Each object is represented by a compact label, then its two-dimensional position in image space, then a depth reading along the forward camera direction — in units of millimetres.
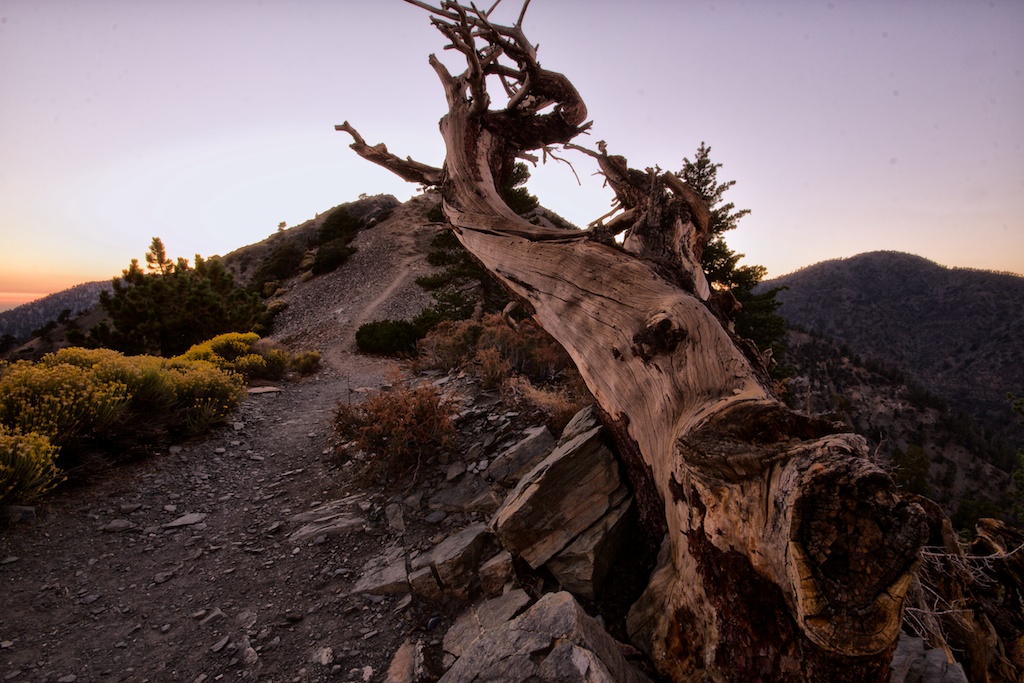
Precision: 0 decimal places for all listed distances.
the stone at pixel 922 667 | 2064
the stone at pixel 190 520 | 4859
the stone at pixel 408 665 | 2923
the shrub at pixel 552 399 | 5090
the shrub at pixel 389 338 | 15454
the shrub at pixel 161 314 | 16953
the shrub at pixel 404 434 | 5148
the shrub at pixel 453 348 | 9031
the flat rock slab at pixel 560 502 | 3299
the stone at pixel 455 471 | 4879
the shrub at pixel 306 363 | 12659
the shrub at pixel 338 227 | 37750
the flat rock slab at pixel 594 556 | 3084
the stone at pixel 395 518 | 4445
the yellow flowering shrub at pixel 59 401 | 5020
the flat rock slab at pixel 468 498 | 4383
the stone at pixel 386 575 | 3725
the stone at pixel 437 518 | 4406
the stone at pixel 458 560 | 3572
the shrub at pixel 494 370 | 6836
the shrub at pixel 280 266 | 32409
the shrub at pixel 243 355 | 10891
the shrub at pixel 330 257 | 29641
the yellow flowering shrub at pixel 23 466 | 4309
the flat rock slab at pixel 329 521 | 4559
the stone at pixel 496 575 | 3412
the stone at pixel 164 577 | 4090
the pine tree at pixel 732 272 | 13914
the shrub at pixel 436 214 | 14127
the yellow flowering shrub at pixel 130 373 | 6227
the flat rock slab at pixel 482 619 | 3037
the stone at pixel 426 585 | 3570
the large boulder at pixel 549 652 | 2002
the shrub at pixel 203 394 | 6848
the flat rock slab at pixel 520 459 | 4492
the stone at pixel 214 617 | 3607
